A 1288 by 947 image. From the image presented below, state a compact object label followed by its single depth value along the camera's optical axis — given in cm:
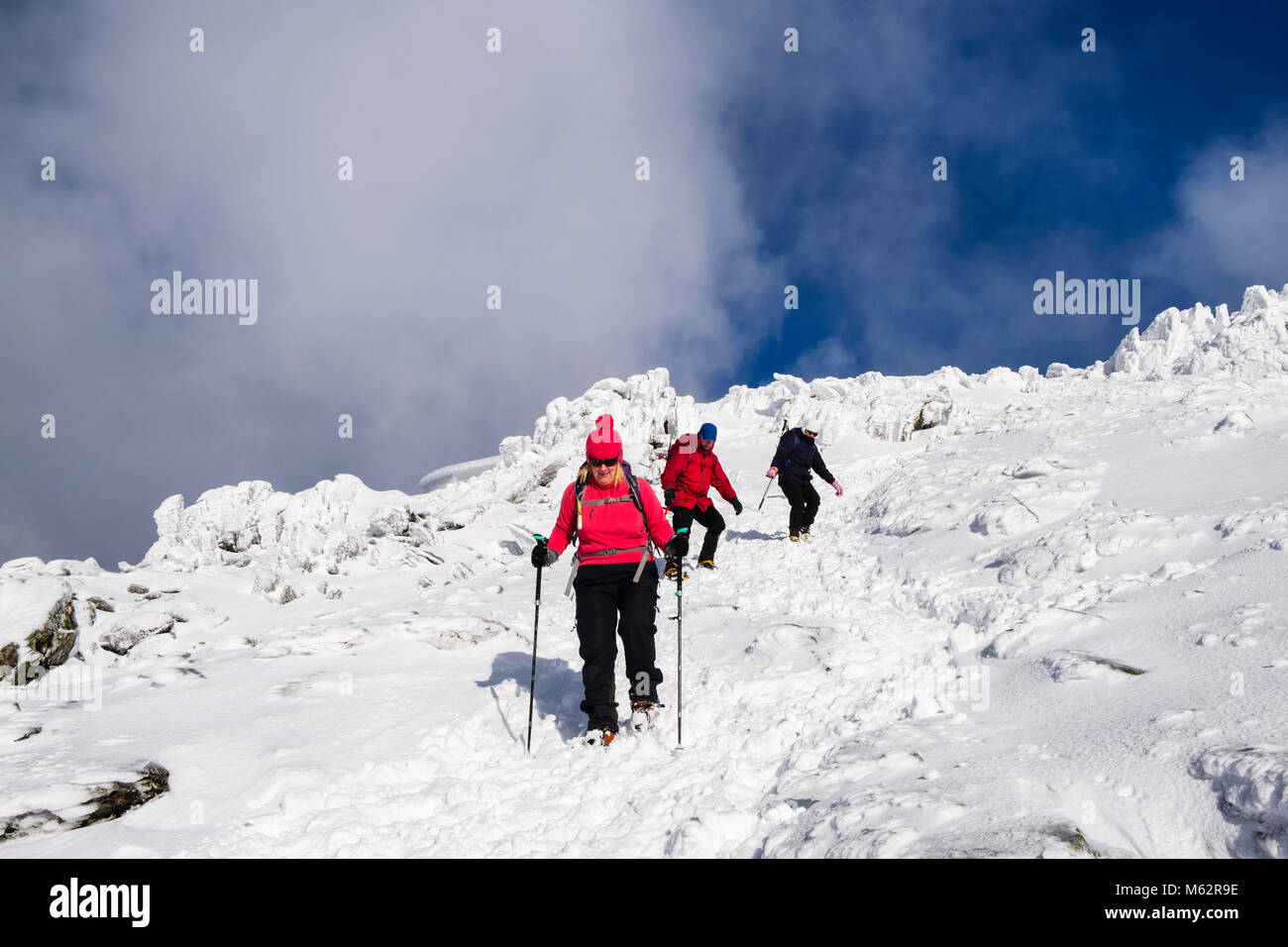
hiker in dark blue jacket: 1420
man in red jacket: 1235
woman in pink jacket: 651
